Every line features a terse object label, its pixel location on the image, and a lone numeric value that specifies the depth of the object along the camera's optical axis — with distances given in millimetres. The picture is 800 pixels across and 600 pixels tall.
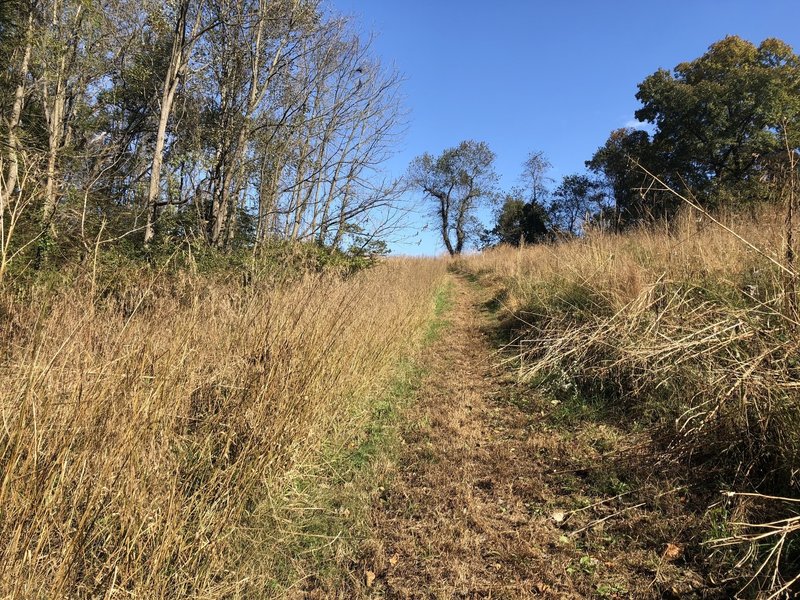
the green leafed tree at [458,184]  42156
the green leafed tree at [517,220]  35469
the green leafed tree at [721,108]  18125
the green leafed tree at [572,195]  37906
